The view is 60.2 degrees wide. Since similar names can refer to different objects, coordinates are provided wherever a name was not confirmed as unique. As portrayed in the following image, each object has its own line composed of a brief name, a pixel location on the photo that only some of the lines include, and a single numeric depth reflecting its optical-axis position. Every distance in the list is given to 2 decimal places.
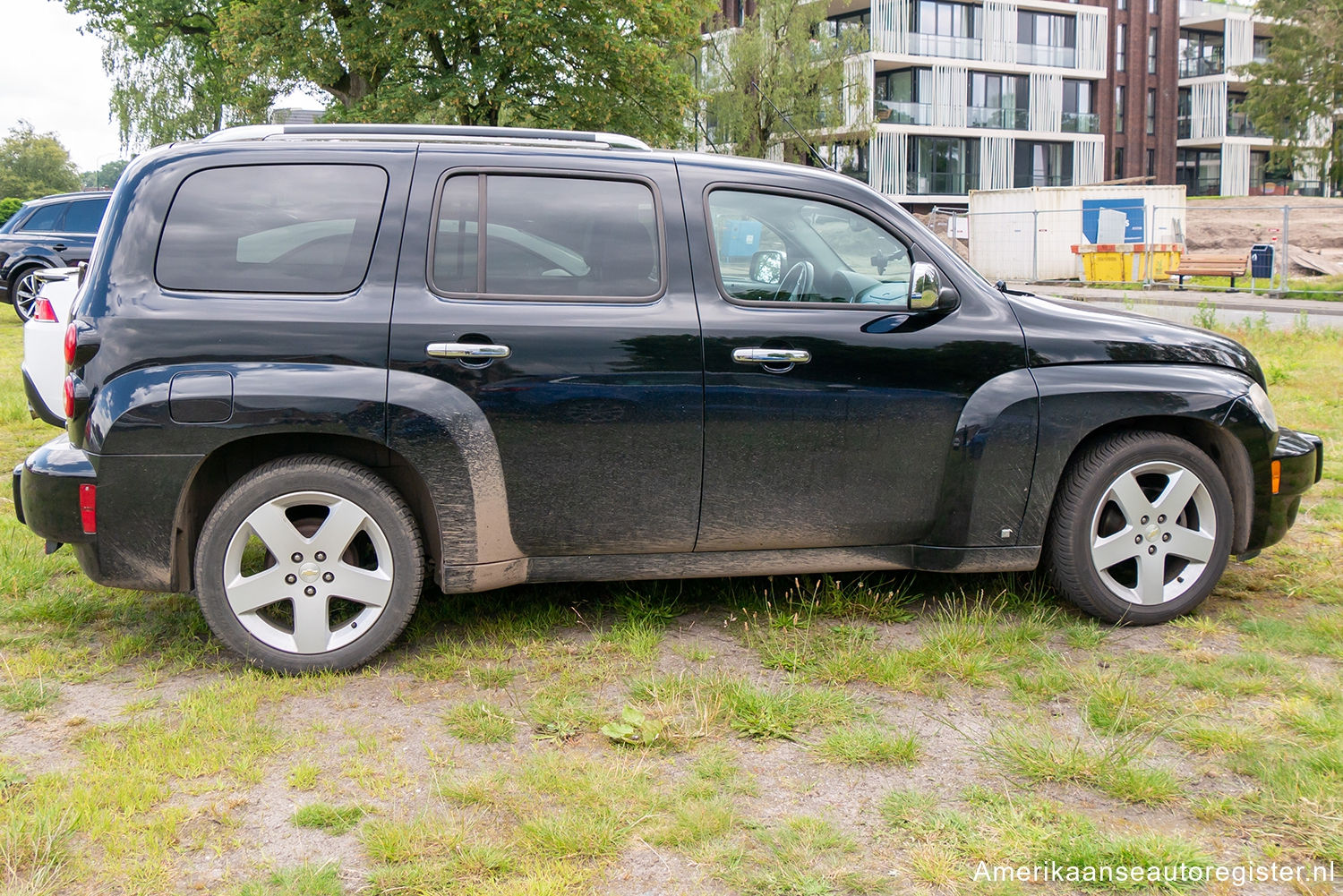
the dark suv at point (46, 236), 18.16
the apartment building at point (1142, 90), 58.91
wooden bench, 25.38
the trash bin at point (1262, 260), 23.53
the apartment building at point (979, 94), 50.97
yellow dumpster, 28.81
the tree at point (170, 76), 29.67
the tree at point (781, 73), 39.97
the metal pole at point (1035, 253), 30.53
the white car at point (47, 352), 6.99
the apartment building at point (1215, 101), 61.09
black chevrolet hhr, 4.07
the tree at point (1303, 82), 40.75
